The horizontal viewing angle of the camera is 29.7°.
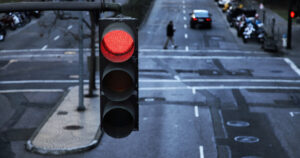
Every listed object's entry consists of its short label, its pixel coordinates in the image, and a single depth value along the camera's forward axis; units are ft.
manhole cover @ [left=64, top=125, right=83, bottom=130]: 65.41
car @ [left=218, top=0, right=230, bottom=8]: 227.65
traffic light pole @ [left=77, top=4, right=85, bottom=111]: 73.05
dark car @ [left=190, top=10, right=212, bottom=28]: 168.14
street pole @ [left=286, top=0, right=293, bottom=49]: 128.36
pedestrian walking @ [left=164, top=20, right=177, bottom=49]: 128.16
